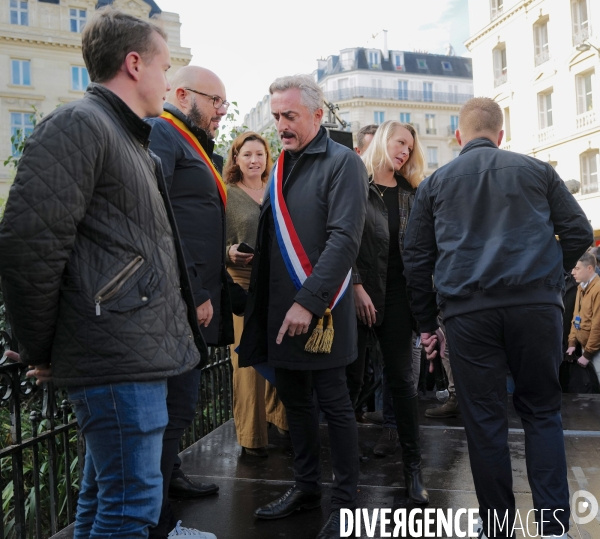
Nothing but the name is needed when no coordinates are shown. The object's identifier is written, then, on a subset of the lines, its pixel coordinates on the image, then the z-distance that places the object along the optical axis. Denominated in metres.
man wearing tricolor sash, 2.87
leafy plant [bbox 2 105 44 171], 6.79
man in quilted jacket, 1.75
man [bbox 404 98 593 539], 2.69
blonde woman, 3.42
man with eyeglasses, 2.72
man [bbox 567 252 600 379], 6.22
